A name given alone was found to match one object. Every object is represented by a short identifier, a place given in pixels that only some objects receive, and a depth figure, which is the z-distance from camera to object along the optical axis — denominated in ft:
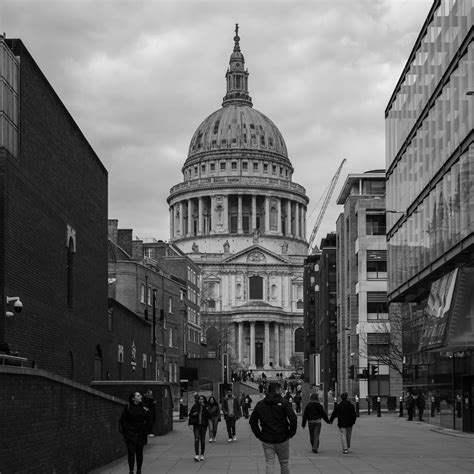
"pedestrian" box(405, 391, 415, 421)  172.65
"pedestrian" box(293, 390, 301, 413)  220.64
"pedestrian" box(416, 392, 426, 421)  167.02
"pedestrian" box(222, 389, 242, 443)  118.32
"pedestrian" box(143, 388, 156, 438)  71.78
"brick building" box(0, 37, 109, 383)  93.45
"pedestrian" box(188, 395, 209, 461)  89.51
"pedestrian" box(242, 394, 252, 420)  202.20
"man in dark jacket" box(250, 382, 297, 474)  58.95
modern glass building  121.29
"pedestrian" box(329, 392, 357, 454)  94.22
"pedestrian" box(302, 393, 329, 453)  97.98
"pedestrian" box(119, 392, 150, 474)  69.62
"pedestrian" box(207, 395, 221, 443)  111.24
